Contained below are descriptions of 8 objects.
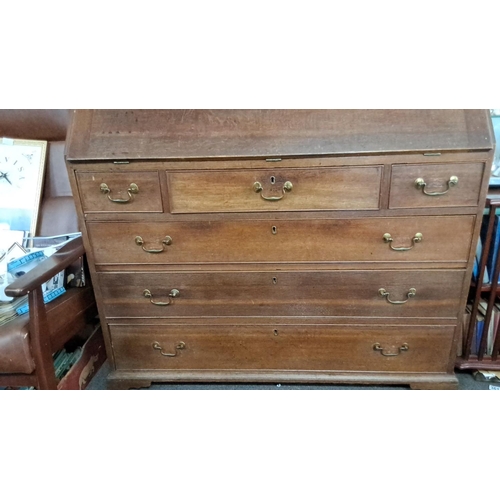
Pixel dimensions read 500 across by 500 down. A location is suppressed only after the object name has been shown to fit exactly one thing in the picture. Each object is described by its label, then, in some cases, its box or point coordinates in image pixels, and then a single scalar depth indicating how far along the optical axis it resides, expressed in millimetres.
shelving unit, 1256
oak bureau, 1121
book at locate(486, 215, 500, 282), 1286
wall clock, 1538
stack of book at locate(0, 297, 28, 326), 1155
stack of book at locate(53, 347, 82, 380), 1401
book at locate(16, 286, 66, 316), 1188
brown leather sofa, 1086
